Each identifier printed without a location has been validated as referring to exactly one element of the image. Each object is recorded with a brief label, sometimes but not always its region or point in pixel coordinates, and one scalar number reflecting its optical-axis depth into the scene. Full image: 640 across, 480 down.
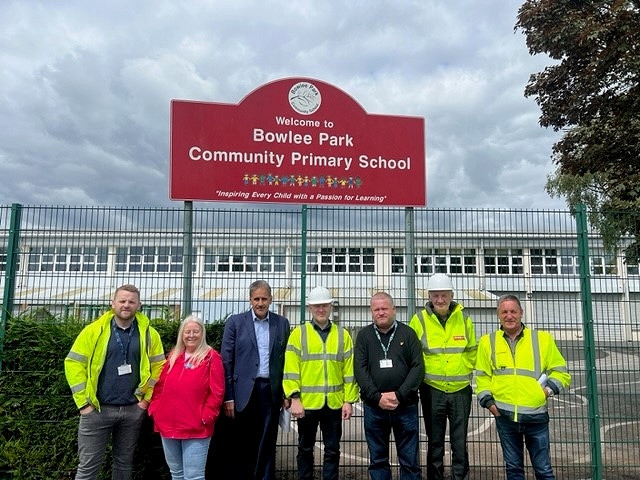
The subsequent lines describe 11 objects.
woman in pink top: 4.08
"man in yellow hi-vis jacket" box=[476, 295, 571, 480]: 4.23
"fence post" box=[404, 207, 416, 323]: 5.80
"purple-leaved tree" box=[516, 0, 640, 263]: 8.33
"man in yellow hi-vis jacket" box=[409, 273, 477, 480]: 4.52
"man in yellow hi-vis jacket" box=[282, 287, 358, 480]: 4.41
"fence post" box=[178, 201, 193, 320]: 5.58
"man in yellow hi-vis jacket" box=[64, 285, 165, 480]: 4.18
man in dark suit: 4.48
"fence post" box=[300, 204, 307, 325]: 5.55
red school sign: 6.77
